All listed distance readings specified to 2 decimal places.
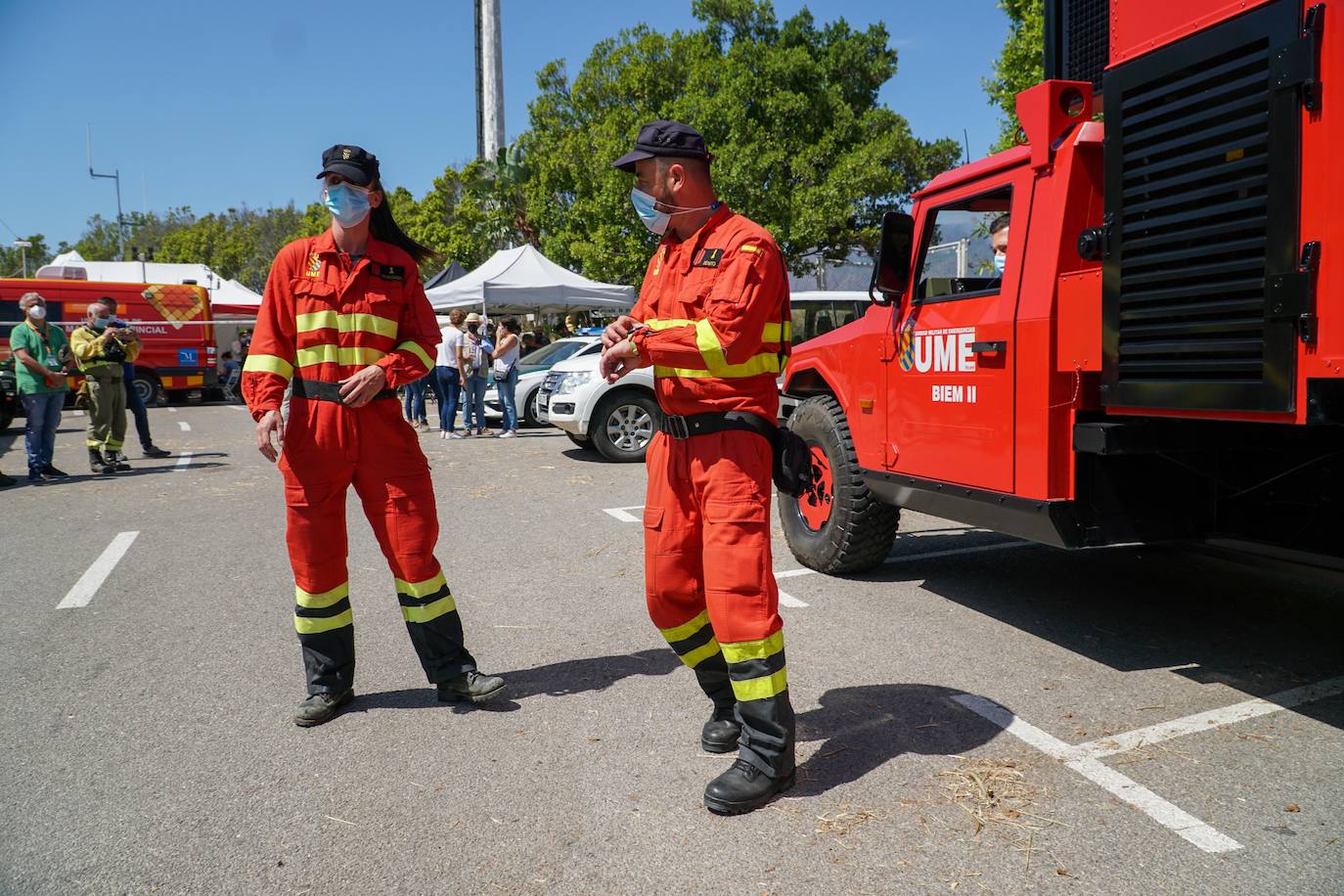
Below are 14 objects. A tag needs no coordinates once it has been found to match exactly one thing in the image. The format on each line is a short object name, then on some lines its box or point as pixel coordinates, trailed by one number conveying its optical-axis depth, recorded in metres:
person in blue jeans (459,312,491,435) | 14.15
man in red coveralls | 2.83
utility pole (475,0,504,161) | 38.88
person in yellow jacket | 10.41
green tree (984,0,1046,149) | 12.31
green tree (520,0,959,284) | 25.73
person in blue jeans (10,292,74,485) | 9.56
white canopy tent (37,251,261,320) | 26.58
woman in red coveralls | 3.47
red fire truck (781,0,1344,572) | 2.80
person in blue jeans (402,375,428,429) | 15.46
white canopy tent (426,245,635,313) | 18.42
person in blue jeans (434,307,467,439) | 13.78
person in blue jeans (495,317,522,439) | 13.48
